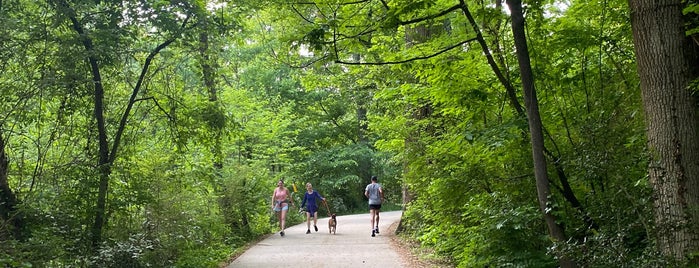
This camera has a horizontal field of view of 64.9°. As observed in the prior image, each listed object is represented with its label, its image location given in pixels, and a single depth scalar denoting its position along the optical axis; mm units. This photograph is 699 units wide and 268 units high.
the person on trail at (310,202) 16453
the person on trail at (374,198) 15336
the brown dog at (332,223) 15859
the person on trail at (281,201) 15835
